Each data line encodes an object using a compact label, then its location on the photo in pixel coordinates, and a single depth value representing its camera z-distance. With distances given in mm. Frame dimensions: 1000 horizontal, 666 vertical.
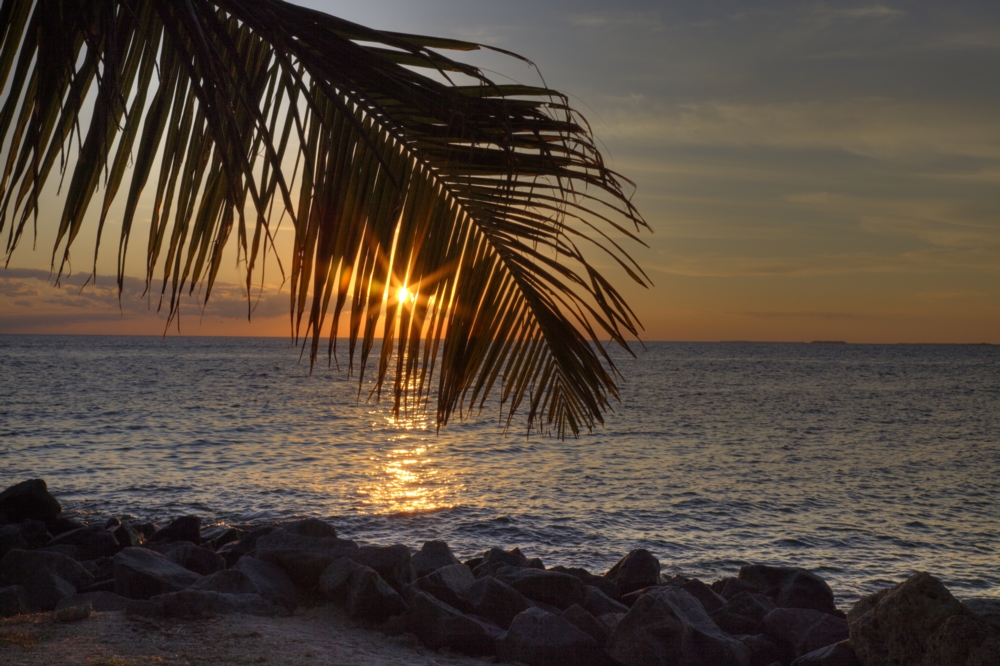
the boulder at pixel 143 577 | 5402
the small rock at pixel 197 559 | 6898
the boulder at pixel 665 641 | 5145
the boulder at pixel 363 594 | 5426
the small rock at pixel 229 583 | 5410
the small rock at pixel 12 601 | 4758
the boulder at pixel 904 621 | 4949
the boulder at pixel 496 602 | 5895
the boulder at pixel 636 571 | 7523
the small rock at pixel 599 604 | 6416
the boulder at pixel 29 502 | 9070
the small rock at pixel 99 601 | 4797
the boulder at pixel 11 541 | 6994
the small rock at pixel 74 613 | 4500
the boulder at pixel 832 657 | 5238
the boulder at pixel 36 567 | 5367
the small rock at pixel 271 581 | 5520
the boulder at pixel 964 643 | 4480
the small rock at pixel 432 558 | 7145
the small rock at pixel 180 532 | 8703
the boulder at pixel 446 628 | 5191
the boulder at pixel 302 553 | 5945
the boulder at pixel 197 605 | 4746
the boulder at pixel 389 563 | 6254
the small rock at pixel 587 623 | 5520
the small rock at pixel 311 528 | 6840
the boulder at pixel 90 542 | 7387
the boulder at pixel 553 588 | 6516
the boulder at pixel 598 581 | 7324
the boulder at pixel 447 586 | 6012
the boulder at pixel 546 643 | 5043
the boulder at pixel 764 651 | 5641
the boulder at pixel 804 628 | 5828
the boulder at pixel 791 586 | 7223
